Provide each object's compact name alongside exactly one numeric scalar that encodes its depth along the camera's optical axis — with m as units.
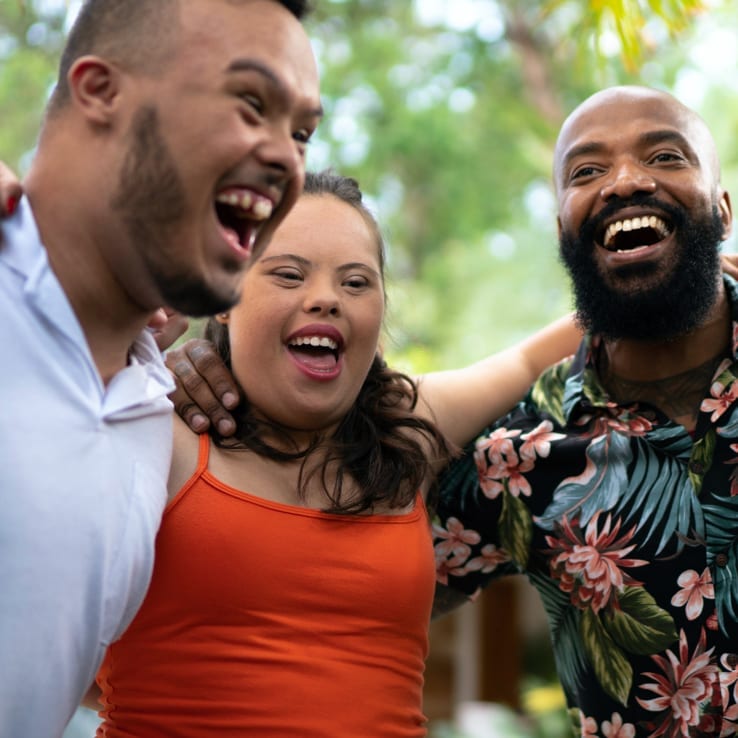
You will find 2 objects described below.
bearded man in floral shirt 2.55
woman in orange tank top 2.14
